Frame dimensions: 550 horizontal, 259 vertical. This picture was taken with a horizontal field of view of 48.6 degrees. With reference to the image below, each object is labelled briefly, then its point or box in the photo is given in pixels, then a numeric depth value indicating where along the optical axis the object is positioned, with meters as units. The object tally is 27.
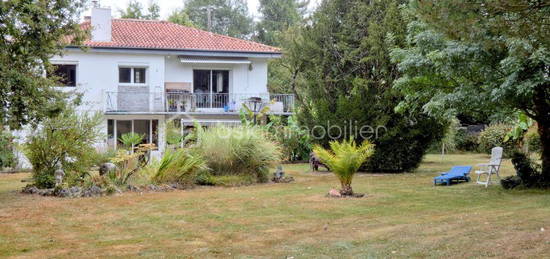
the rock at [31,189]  15.49
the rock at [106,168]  16.72
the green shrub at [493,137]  31.85
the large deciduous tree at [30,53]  13.40
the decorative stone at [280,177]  19.06
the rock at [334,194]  14.54
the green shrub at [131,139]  22.55
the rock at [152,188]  16.38
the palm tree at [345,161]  14.38
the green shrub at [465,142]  36.91
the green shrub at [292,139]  29.00
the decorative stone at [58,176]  15.36
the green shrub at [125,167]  16.61
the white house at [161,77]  28.95
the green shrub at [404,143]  22.53
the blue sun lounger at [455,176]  17.28
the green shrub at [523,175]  15.20
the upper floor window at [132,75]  29.80
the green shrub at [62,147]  15.88
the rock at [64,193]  14.95
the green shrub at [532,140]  25.53
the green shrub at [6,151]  22.23
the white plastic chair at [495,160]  16.39
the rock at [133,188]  16.17
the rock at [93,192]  15.15
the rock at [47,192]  15.17
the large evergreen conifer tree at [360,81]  22.33
